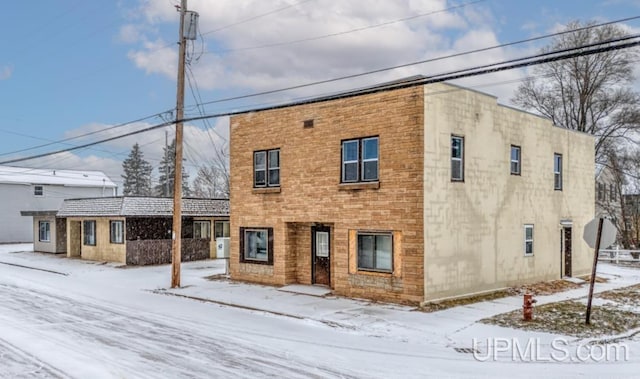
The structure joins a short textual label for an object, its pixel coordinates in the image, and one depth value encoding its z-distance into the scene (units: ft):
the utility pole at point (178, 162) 65.67
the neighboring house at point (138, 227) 97.25
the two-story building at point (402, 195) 53.57
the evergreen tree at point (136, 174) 288.10
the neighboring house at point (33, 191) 160.97
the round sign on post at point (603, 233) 44.02
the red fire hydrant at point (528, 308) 44.82
